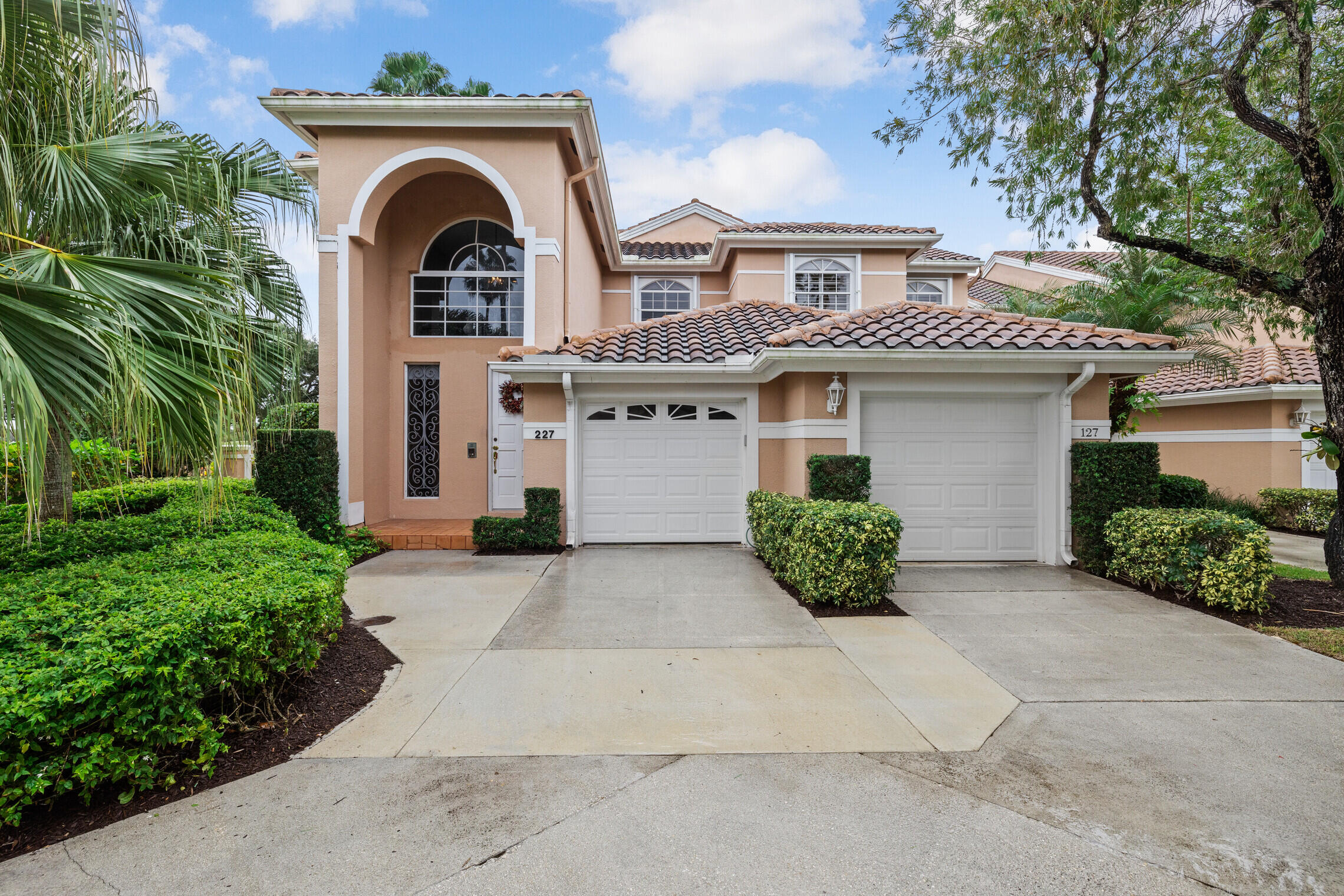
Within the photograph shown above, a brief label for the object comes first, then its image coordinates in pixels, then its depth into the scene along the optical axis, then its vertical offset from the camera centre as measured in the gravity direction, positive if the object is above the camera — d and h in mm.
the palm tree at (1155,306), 10727 +2536
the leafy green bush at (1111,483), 7418 -533
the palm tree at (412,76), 17031 +10253
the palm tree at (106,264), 3105 +1022
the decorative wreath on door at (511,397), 10734 +765
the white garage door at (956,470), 8219 -418
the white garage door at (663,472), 9469 -504
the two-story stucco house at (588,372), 8023 +961
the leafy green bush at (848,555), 6012 -1144
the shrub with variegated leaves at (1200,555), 5855 -1190
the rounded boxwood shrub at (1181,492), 8188 -706
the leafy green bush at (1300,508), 10961 -1264
